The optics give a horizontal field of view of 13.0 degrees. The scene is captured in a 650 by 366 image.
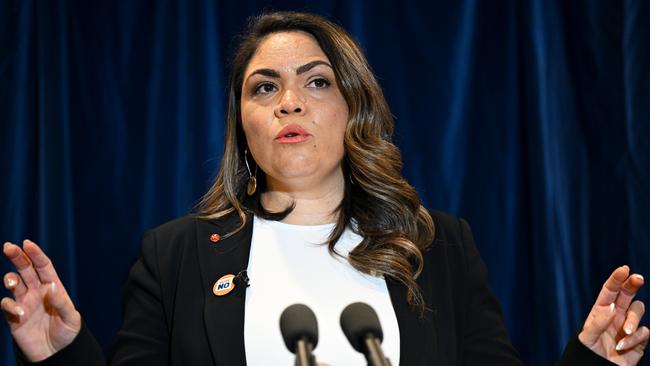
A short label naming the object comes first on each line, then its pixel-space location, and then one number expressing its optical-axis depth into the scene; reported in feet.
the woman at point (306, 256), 10.36
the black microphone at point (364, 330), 9.40
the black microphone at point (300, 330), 9.42
